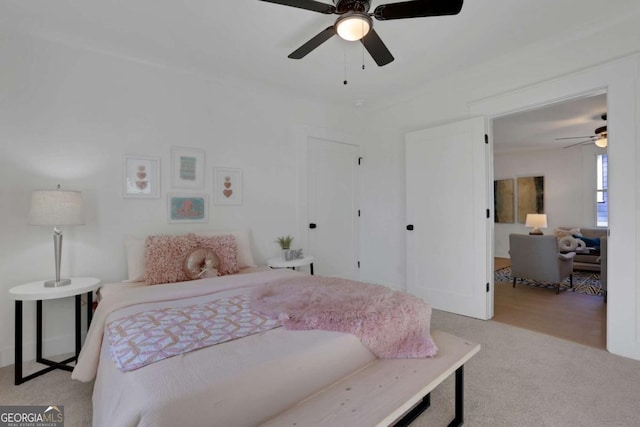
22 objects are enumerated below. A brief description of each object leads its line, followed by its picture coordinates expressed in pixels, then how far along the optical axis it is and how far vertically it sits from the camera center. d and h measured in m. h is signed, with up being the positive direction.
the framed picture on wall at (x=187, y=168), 2.97 +0.46
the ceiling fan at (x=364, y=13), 1.64 +1.15
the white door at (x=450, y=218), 3.14 -0.04
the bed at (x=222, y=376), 0.96 -0.60
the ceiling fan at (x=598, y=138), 4.45 +1.25
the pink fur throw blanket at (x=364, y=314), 1.52 -0.53
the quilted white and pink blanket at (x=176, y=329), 1.22 -0.54
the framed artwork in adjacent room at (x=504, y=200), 7.04 +0.32
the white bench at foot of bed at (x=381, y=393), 1.09 -0.73
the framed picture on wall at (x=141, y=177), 2.73 +0.34
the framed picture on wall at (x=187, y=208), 2.95 +0.06
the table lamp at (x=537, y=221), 6.01 -0.14
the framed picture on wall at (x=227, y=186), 3.21 +0.30
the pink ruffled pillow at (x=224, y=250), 2.67 -0.33
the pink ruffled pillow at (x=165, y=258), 2.40 -0.36
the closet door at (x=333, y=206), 3.99 +0.10
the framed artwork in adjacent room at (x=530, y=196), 6.64 +0.40
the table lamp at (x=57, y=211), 2.11 +0.02
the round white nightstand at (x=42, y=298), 2.02 -0.62
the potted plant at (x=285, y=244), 3.40 -0.35
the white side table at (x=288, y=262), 3.24 -0.53
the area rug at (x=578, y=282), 4.25 -1.05
